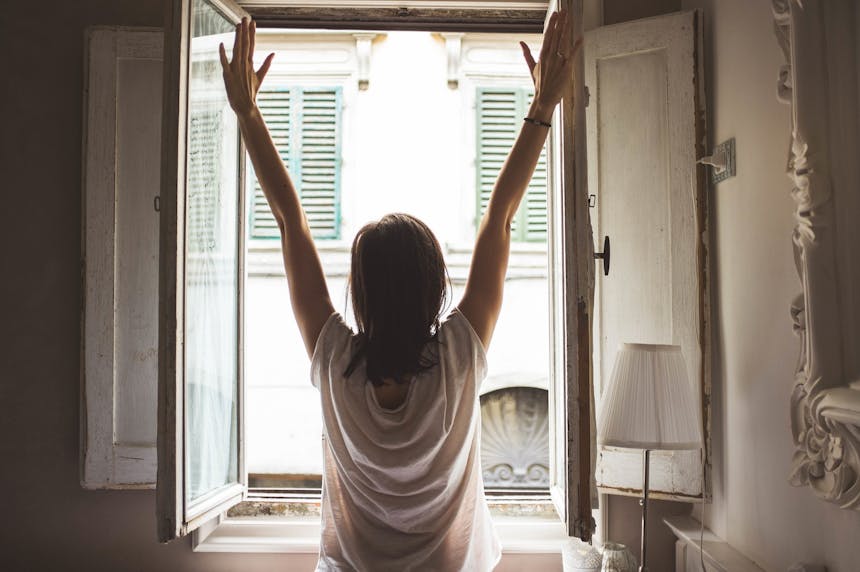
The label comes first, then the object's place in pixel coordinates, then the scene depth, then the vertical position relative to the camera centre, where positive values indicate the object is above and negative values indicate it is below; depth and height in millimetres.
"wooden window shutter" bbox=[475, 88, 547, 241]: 4457 +1198
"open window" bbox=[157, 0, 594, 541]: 1790 +90
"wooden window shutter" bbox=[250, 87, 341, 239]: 4496 +1169
